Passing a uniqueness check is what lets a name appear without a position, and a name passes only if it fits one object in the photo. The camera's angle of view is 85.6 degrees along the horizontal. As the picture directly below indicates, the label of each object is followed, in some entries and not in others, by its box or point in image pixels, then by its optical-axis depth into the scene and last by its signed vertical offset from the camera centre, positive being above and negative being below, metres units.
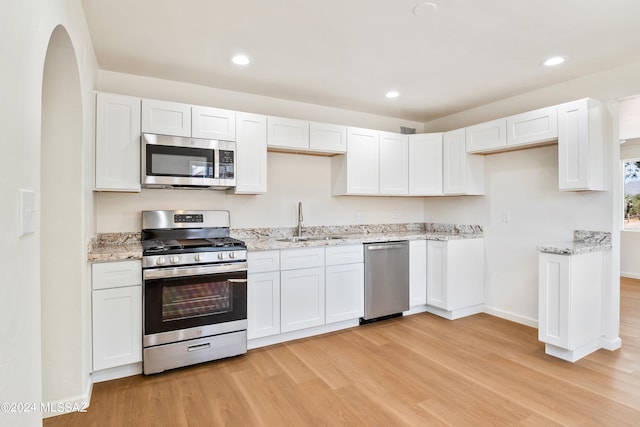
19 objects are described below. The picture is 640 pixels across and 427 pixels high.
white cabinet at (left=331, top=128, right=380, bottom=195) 3.89 +0.53
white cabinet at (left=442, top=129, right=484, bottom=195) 4.01 +0.51
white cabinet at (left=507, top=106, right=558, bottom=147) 3.18 +0.81
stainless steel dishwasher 3.67 -0.74
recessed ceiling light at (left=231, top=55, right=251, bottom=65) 2.81 +1.26
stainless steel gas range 2.59 -0.69
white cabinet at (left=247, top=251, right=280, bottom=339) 3.04 -0.74
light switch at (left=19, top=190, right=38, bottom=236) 1.03 +0.00
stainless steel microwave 2.85 +0.43
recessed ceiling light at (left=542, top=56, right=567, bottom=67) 2.84 +1.26
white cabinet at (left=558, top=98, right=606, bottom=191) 2.95 +0.58
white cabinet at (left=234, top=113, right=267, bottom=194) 3.25 +0.56
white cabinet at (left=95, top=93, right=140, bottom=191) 2.70 +0.56
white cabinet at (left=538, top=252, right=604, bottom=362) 2.78 -0.77
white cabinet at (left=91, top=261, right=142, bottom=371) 2.44 -0.73
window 6.11 +0.27
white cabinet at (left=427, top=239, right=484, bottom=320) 3.86 -0.76
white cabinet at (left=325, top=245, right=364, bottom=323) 3.44 -0.73
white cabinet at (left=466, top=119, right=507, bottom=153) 3.60 +0.81
